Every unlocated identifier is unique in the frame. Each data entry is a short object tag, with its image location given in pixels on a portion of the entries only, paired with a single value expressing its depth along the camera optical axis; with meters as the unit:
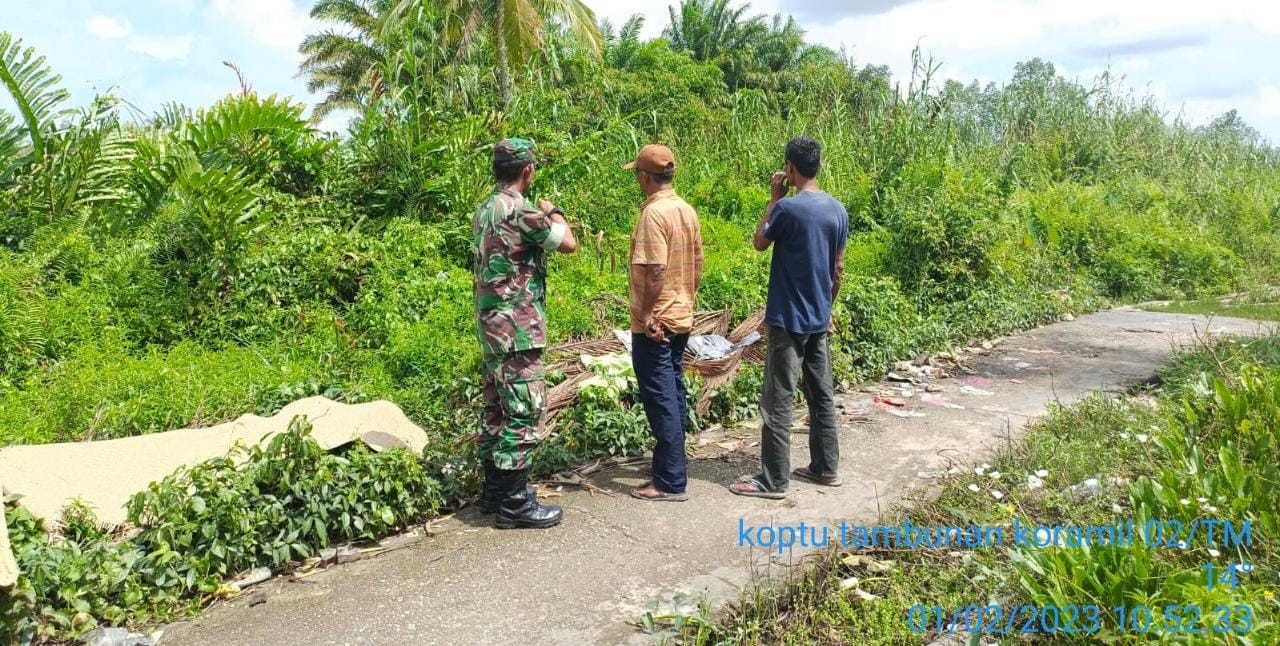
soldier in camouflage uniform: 4.12
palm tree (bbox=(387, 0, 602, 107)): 17.66
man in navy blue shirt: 4.50
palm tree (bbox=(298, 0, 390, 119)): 30.42
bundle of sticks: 5.33
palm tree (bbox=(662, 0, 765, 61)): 33.84
